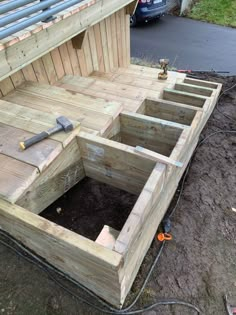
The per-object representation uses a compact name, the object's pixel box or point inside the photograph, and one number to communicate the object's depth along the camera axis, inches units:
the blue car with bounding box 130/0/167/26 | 343.3
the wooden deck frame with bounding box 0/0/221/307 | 68.9
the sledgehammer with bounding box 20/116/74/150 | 81.6
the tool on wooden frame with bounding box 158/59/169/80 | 155.2
